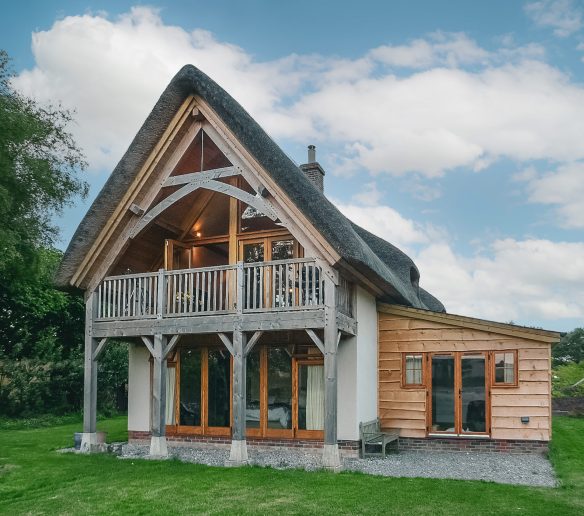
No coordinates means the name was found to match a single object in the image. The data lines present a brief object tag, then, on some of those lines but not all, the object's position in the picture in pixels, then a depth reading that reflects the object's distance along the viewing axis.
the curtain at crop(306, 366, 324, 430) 12.62
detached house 11.37
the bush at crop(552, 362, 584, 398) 21.55
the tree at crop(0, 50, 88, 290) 15.51
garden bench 12.01
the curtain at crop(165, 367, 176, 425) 14.00
